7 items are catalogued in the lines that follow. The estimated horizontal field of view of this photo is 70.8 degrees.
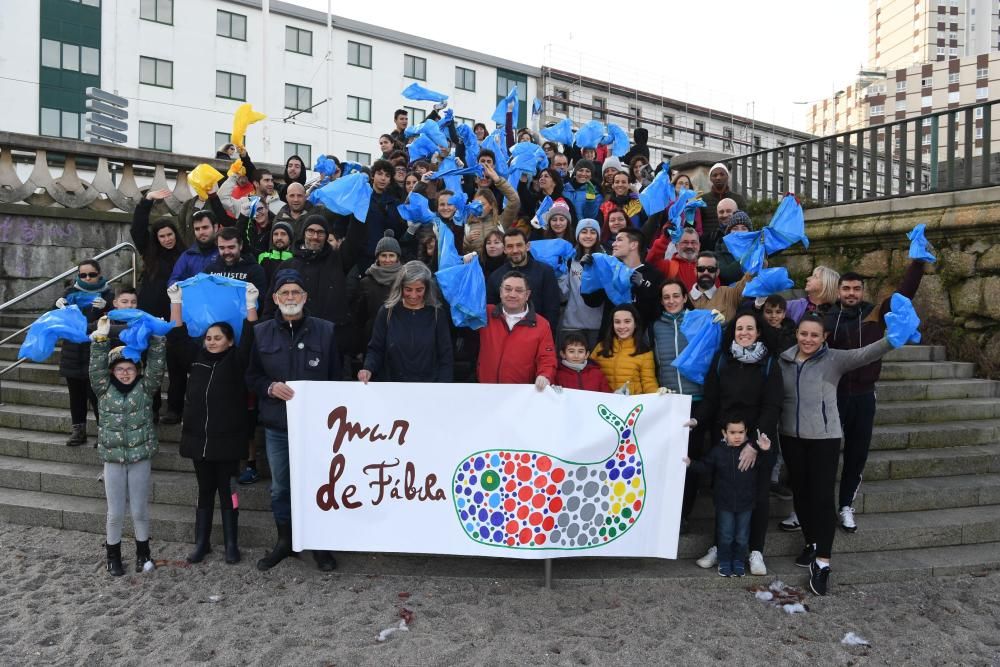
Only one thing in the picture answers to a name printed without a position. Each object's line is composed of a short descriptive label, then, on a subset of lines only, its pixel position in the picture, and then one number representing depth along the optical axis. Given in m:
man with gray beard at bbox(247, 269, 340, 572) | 4.27
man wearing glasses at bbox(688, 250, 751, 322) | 5.05
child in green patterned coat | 4.29
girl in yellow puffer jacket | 4.46
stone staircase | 4.63
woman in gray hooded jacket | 4.18
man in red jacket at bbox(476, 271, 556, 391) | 4.40
